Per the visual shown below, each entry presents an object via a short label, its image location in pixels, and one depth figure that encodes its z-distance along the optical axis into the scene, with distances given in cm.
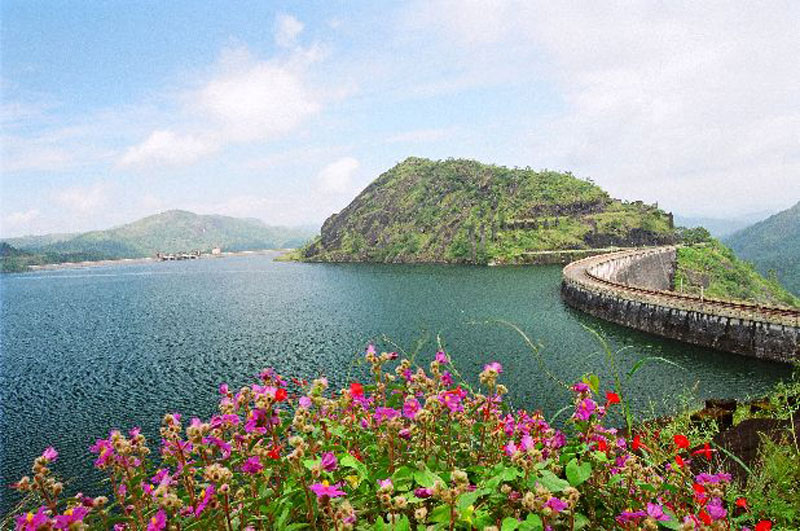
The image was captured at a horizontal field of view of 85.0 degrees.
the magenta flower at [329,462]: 312
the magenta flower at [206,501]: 316
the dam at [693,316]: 3322
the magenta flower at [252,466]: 367
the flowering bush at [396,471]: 304
